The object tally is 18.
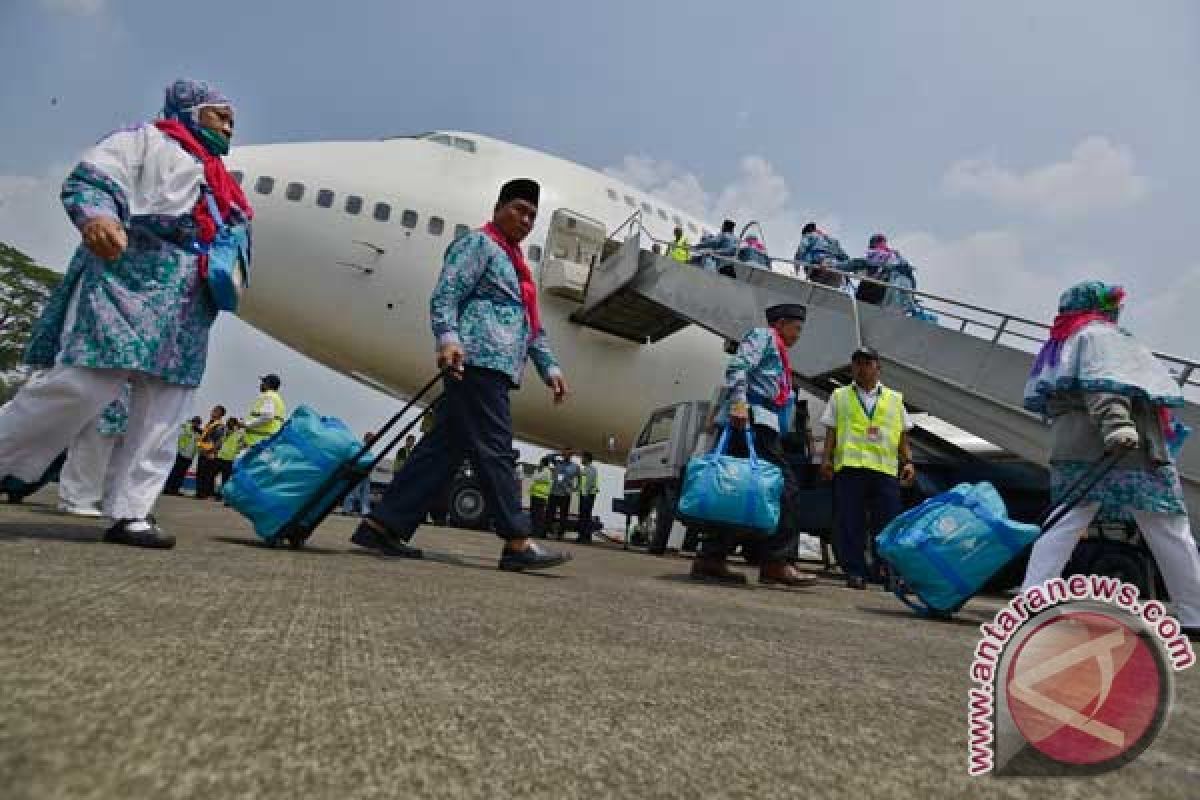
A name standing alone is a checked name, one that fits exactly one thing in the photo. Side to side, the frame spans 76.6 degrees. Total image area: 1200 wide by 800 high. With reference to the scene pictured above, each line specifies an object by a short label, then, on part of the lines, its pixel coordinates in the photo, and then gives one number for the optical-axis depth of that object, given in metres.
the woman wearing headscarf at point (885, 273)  7.61
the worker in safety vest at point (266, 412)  7.40
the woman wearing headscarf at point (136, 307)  2.15
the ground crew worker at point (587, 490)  13.07
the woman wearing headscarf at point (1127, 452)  2.87
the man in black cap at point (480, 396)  2.98
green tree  26.27
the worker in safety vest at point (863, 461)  4.19
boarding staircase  5.36
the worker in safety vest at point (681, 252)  9.72
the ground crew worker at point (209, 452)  10.76
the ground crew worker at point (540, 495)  13.13
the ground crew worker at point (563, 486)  12.65
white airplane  9.06
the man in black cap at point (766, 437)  3.78
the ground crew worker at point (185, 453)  10.98
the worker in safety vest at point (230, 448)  10.24
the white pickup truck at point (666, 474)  7.27
